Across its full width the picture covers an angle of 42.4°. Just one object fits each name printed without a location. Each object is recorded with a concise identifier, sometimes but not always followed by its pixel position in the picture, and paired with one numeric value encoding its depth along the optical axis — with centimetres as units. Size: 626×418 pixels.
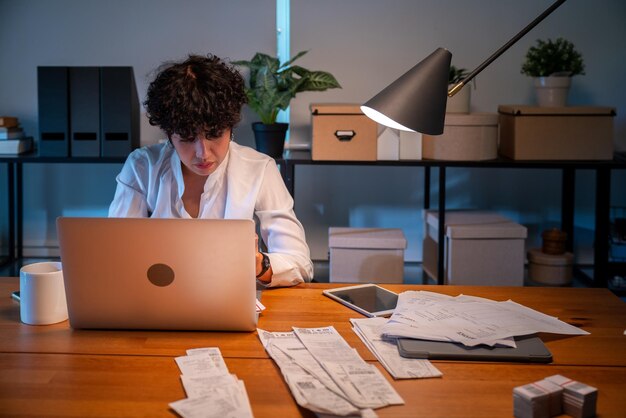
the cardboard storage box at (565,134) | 346
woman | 211
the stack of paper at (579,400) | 127
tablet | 185
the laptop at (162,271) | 158
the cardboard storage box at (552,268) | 373
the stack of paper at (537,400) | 126
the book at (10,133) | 363
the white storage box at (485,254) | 349
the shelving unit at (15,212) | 404
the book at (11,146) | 362
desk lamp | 165
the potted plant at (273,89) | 350
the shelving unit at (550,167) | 347
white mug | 173
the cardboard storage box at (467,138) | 348
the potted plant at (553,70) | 359
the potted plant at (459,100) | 358
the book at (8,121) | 364
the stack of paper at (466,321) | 161
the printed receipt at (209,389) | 129
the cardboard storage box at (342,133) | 344
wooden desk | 133
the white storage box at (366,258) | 347
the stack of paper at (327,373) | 132
